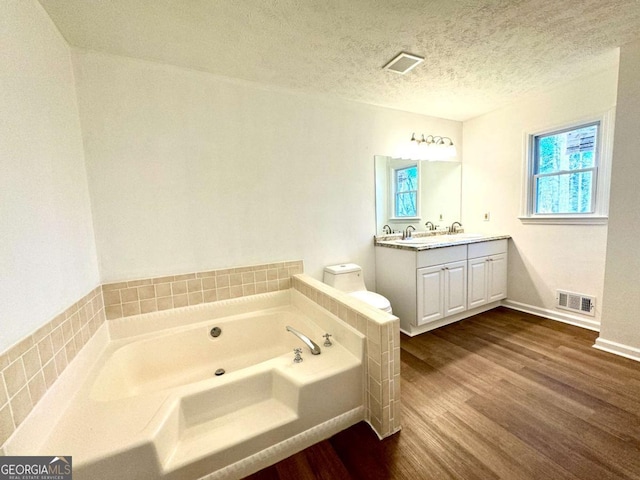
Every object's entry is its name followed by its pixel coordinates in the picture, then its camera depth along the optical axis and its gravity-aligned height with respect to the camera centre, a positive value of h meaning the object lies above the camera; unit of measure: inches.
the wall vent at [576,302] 95.2 -37.7
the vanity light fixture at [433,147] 117.6 +29.8
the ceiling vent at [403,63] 71.3 +43.0
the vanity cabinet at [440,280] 94.3 -28.4
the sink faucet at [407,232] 116.9 -9.7
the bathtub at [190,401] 39.4 -34.9
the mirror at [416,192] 111.1 +8.7
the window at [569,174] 89.9 +12.1
